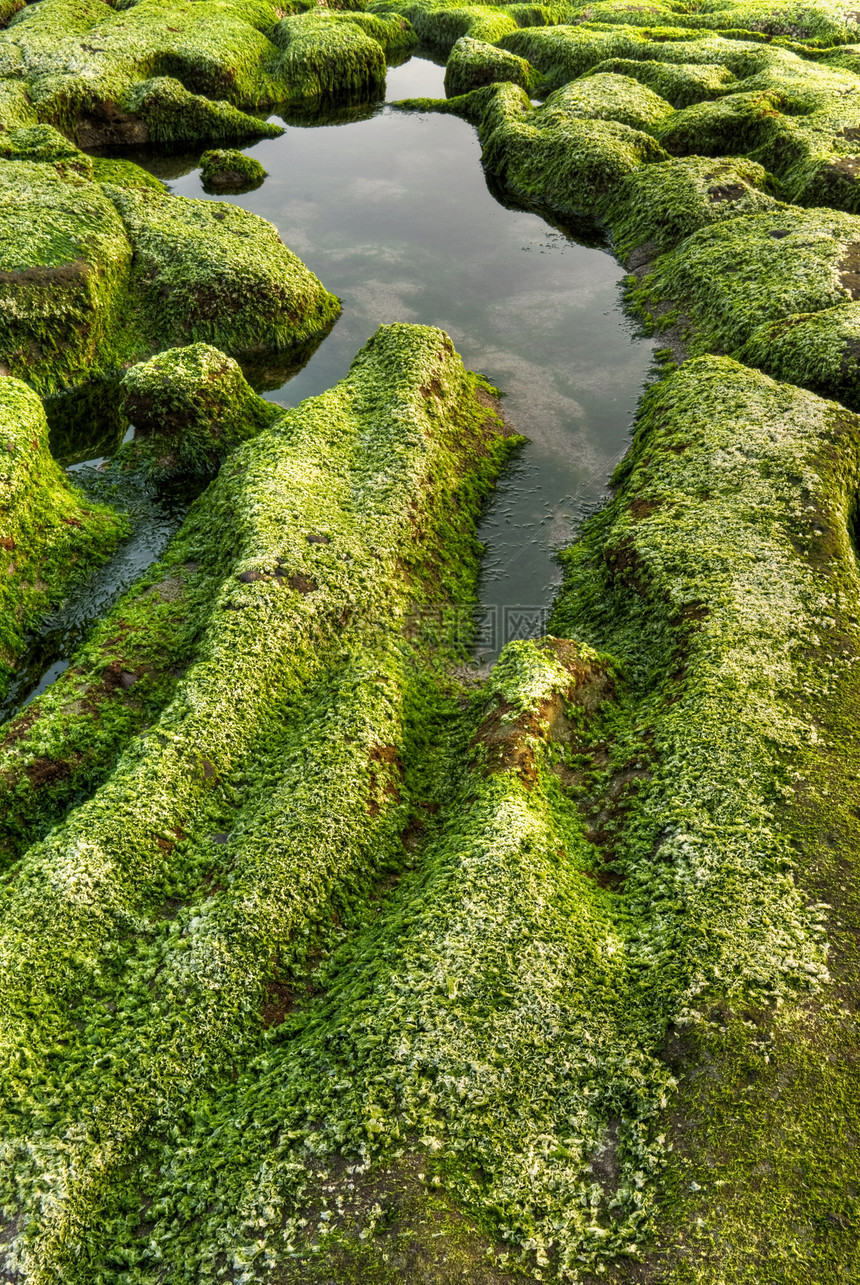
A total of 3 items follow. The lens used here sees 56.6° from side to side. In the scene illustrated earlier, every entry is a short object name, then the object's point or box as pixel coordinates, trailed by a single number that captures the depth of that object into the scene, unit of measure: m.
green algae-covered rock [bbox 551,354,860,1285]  6.52
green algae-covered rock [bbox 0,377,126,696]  13.21
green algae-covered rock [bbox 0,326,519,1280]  7.49
